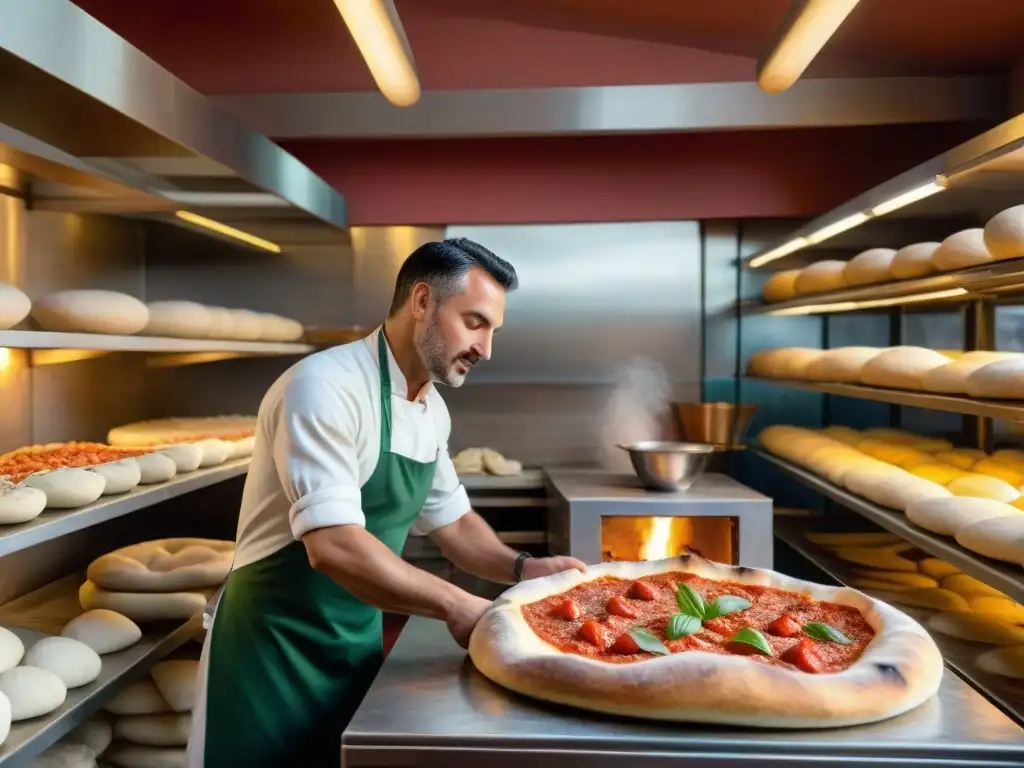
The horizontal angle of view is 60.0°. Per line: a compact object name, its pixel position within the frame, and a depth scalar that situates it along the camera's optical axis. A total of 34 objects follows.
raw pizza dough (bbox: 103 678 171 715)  2.74
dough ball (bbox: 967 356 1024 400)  2.06
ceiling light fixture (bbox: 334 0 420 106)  1.97
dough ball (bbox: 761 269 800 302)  3.86
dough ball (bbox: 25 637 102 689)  2.21
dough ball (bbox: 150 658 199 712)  2.70
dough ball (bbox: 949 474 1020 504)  2.53
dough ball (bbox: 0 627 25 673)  2.12
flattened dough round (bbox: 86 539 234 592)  2.78
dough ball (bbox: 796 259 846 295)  3.50
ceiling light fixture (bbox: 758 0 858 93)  1.91
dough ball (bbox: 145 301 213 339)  3.10
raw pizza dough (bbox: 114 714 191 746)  2.74
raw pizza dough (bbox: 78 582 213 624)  2.74
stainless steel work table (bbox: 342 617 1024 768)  1.19
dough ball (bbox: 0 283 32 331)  2.12
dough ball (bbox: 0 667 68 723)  2.02
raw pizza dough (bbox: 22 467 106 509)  2.20
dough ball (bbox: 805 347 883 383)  3.18
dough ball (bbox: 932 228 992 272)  2.44
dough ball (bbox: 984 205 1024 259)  2.11
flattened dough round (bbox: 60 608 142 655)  2.49
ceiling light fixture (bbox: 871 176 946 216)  2.35
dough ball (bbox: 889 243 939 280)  2.81
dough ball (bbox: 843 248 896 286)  3.11
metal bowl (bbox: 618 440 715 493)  3.37
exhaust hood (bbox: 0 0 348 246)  1.71
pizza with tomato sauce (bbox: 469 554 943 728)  1.25
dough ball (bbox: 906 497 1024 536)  2.20
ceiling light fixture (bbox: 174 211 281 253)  3.46
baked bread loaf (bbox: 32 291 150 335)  2.54
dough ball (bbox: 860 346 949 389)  2.73
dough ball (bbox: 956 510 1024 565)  1.92
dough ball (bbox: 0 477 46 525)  1.98
